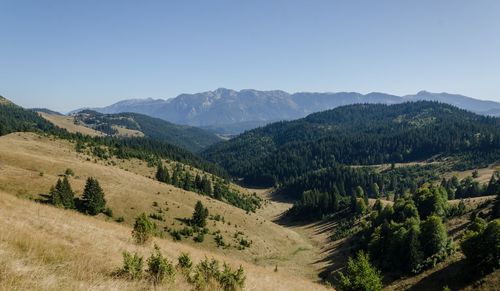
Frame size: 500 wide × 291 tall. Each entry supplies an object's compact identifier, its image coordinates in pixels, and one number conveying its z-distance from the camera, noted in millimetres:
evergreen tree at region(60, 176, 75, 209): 65419
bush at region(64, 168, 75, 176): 87231
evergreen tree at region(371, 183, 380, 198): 173625
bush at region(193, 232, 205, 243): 76062
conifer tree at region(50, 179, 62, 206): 63147
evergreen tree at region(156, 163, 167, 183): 131500
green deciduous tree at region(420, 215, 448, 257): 55938
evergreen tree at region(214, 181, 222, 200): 139062
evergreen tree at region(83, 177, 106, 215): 69188
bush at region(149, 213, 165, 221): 78400
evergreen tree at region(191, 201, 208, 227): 82562
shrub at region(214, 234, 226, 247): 78338
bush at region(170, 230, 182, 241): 73069
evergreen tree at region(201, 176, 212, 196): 140375
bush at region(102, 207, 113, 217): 71712
